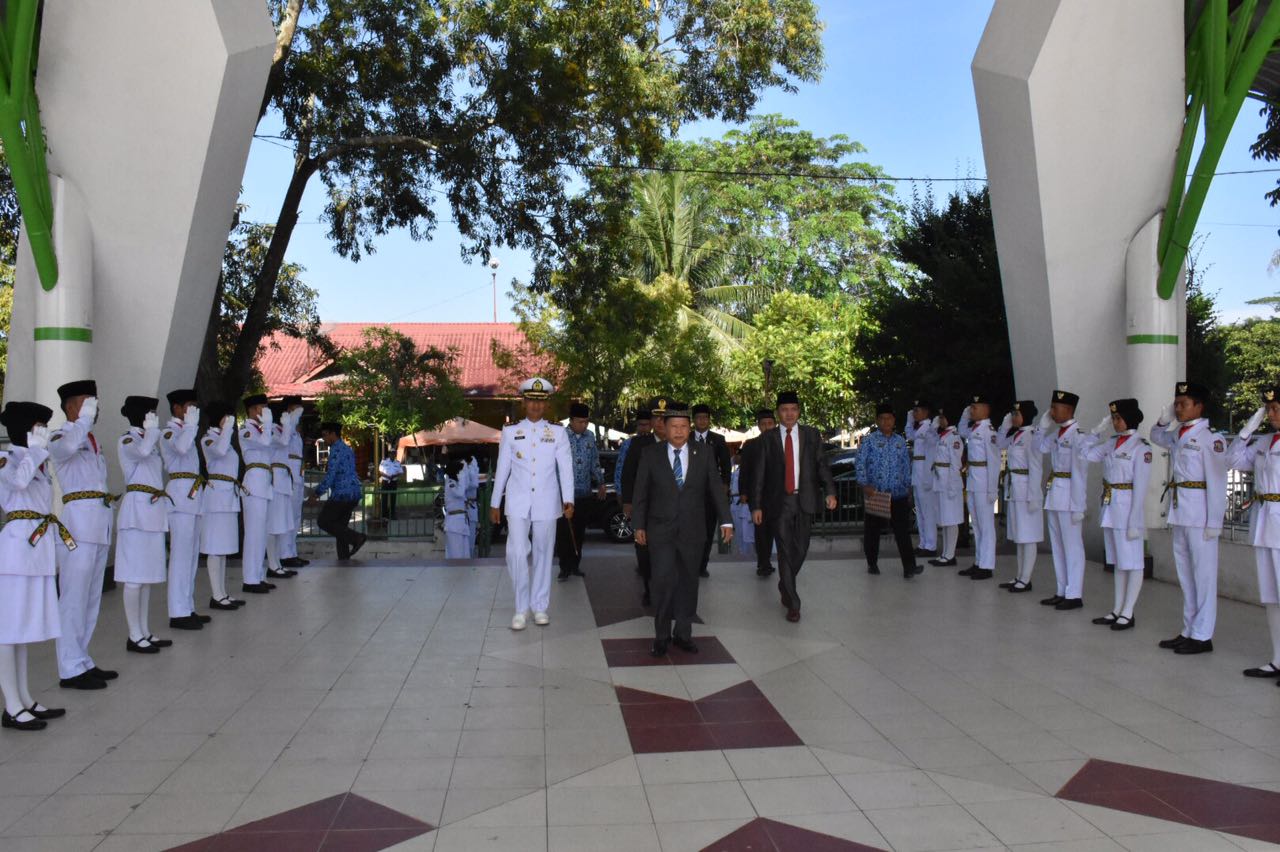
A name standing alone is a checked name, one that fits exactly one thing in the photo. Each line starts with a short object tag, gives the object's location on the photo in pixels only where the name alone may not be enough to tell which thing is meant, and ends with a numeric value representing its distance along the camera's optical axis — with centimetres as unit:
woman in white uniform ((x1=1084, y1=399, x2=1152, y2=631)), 771
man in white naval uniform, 771
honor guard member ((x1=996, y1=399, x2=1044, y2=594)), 947
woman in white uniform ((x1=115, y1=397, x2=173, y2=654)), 684
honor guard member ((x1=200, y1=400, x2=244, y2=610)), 840
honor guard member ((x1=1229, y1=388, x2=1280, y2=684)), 625
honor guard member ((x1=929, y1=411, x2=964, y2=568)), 1084
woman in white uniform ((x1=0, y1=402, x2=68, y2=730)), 521
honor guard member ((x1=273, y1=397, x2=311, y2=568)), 1054
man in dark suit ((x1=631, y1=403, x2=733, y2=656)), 696
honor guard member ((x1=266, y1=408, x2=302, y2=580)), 1008
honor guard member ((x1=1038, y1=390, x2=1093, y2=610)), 862
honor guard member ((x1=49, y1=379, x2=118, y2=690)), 602
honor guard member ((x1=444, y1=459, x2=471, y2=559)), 1284
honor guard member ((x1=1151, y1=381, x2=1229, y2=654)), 692
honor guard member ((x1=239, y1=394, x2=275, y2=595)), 948
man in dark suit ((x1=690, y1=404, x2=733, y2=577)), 1009
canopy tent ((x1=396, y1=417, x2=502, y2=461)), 2469
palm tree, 3103
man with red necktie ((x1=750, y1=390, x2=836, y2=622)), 800
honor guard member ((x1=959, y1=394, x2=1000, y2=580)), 1023
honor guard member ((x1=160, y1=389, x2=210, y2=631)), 762
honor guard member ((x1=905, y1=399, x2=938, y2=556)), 1188
